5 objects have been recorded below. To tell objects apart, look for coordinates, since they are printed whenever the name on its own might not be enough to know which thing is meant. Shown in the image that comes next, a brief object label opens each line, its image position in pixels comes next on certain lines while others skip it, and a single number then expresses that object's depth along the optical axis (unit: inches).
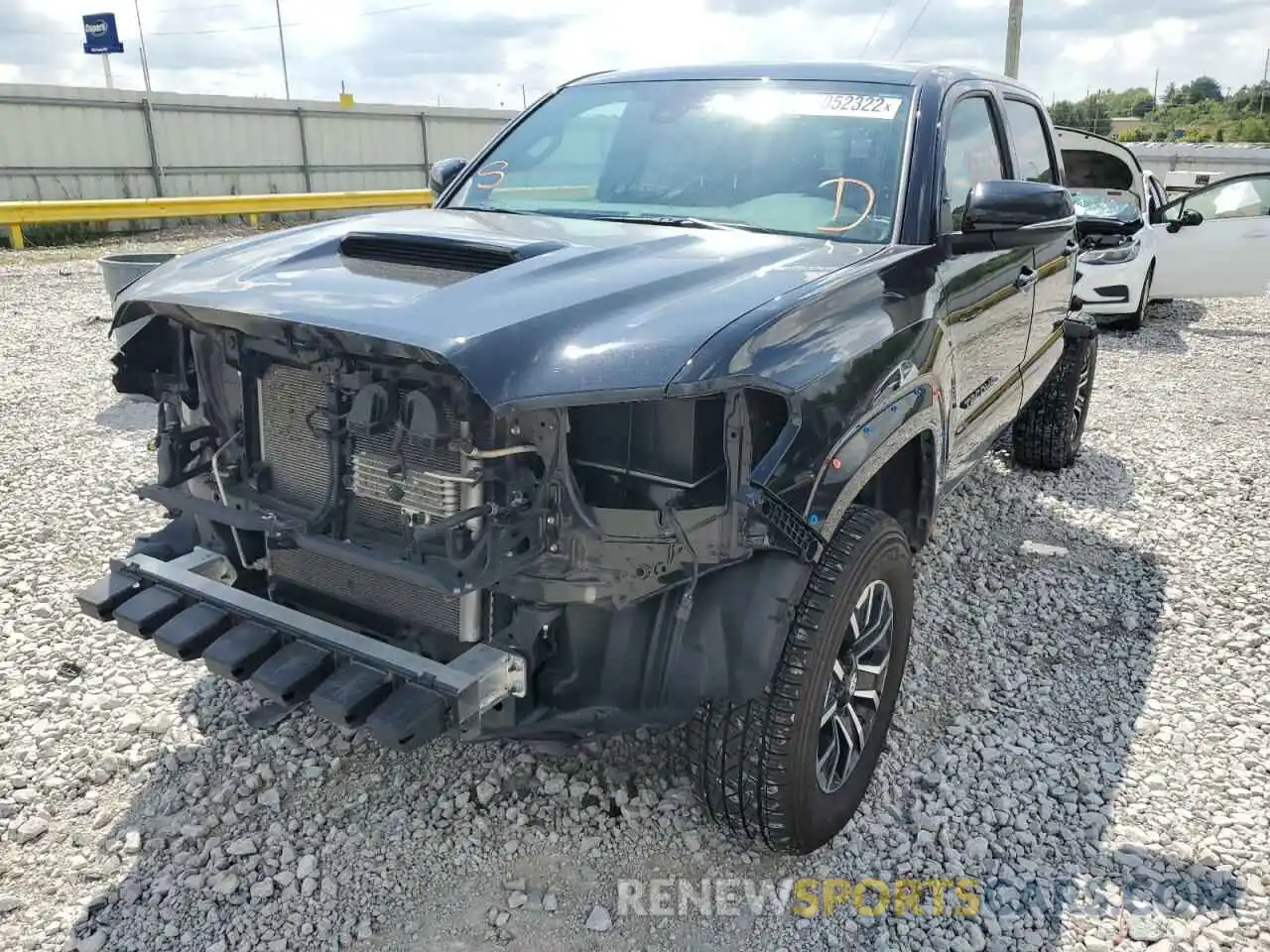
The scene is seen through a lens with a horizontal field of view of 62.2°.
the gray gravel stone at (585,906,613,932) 100.7
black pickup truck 88.2
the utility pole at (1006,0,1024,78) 673.0
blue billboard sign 1019.9
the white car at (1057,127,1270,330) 375.9
